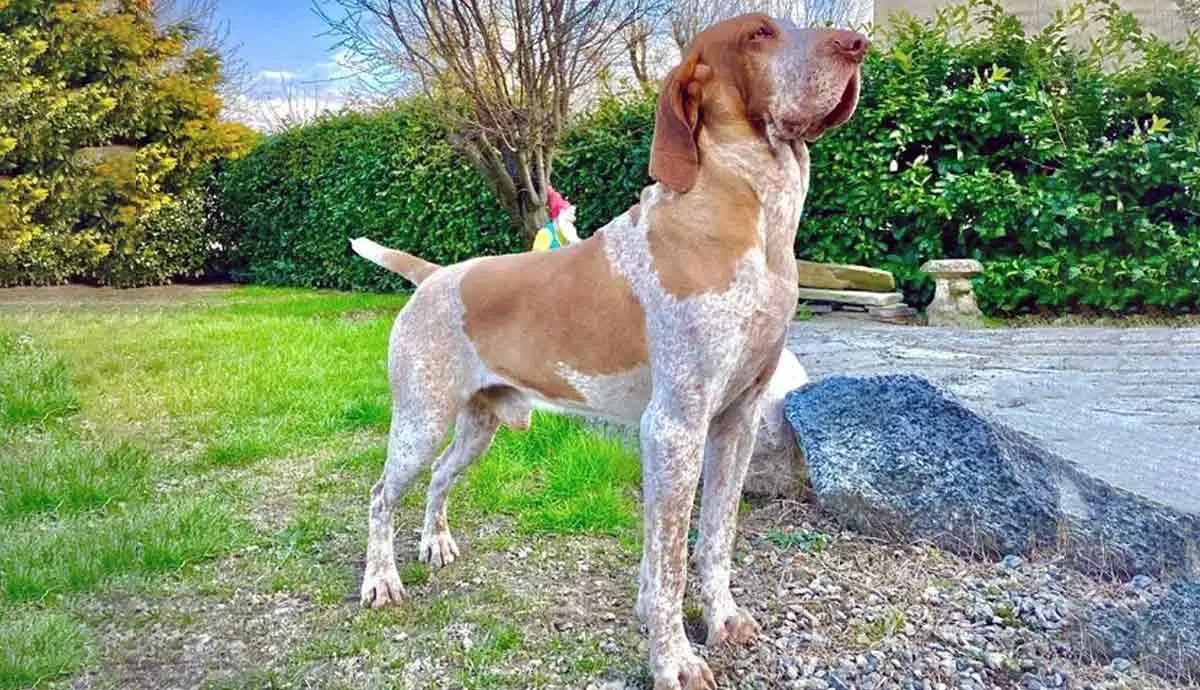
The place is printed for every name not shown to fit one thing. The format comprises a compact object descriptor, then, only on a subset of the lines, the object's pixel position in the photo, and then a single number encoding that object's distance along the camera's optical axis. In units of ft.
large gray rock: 8.47
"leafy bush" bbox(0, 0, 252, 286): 43.62
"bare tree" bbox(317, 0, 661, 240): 23.48
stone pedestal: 22.58
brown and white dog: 6.48
